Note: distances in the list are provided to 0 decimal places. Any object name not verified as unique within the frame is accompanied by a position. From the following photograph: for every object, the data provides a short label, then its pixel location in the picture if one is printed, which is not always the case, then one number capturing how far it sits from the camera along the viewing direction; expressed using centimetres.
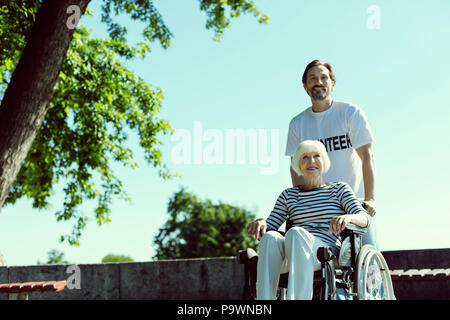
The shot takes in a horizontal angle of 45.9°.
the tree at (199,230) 4900
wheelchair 283
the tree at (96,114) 1062
